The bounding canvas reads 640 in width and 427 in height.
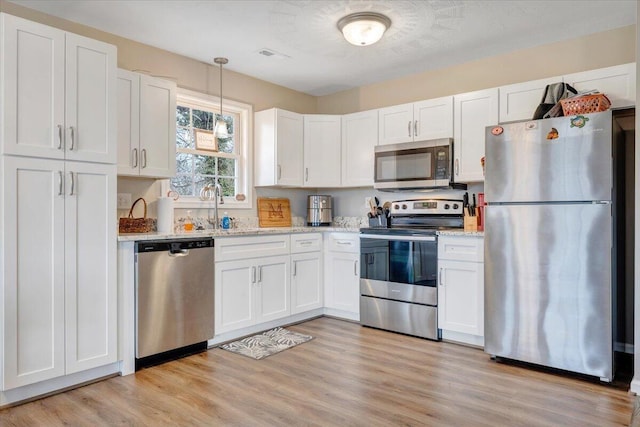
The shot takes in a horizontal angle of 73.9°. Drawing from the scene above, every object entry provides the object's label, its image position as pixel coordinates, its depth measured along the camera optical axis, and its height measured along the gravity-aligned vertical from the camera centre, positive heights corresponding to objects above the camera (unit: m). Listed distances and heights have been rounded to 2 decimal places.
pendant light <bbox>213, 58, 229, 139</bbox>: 3.89 +0.78
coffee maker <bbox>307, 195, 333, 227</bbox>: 4.75 +0.02
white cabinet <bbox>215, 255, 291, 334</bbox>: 3.41 -0.69
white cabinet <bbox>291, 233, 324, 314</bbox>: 4.04 -0.60
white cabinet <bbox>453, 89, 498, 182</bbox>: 3.61 +0.73
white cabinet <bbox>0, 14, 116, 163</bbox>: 2.35 +0.70
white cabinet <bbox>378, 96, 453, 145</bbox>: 3.86 +0.86
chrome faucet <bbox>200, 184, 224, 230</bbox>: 3.94 +0.16
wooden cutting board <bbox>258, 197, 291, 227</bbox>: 4.51 +0.00
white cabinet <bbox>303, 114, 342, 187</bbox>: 4.62 +0.68
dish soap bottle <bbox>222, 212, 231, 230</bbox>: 4.01 -0.10
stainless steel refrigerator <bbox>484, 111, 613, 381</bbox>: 2.64 -0.21
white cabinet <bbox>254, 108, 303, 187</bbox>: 4.33 +0.66
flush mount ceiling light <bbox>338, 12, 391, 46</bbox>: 3.04 +1.34
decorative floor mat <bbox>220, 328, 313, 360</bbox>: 3.25 -1.07
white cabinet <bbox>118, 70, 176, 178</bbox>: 3.15 +0.67
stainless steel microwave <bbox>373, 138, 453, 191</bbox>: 3.82 +0.44
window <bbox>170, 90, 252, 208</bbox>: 3.93 +0.58
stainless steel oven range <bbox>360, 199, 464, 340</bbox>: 3.59 -0.51
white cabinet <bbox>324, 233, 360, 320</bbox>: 4.12 -0.63
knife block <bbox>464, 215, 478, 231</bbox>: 3.53 -0.10
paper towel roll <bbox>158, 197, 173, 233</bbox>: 3.43 -0.01
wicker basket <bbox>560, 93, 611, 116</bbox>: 2.78 +0.71
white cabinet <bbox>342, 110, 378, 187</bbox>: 4.39 +0.69
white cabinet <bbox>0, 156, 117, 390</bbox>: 2.34 -0.33
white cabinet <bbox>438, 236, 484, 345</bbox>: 3.33 -0.62
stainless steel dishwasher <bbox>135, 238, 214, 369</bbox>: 2.88 -0.62
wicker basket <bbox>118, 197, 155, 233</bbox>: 3.23 -0.09
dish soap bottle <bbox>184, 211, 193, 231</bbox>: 3.64 -0.10
